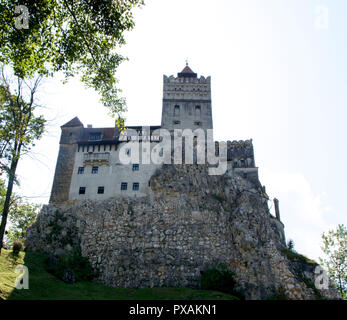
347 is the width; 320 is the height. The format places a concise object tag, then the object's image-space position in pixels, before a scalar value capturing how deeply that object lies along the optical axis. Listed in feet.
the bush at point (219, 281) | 106.01
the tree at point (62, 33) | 54.08
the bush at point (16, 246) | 105.19
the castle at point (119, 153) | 135.33
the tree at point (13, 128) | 71.92
